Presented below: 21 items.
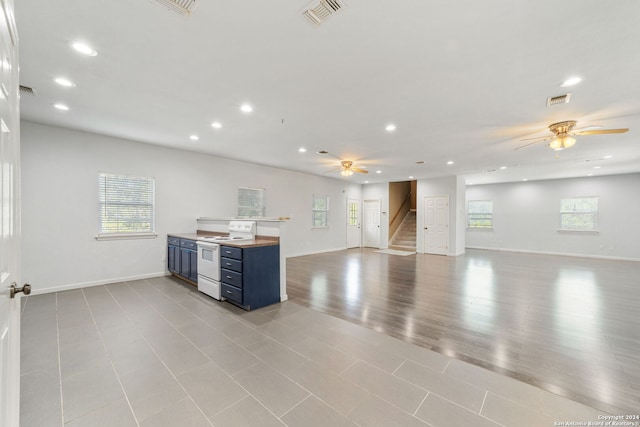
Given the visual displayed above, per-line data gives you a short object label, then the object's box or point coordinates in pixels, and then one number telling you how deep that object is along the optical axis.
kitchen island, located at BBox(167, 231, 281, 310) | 3.56
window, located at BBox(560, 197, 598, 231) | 8.55
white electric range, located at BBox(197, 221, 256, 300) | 3.91
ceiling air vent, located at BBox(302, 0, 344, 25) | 1.75
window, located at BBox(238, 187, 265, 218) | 6.84
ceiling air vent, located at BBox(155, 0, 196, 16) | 1.75
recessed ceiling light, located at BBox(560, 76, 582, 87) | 2.62
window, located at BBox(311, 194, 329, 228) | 8.97
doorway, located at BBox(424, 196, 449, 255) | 8.88
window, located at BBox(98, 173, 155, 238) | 4.72
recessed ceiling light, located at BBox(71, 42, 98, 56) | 2.20
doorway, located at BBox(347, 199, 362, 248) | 10.39
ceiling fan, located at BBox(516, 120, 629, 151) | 3.78
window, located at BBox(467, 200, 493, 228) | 10.45
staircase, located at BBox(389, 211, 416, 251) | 10.38
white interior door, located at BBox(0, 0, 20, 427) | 0.96
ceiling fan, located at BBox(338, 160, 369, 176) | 6.47
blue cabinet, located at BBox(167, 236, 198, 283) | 4.53
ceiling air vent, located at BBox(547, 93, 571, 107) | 3.01
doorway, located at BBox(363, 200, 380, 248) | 10.55
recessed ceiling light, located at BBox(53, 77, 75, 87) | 2.78
